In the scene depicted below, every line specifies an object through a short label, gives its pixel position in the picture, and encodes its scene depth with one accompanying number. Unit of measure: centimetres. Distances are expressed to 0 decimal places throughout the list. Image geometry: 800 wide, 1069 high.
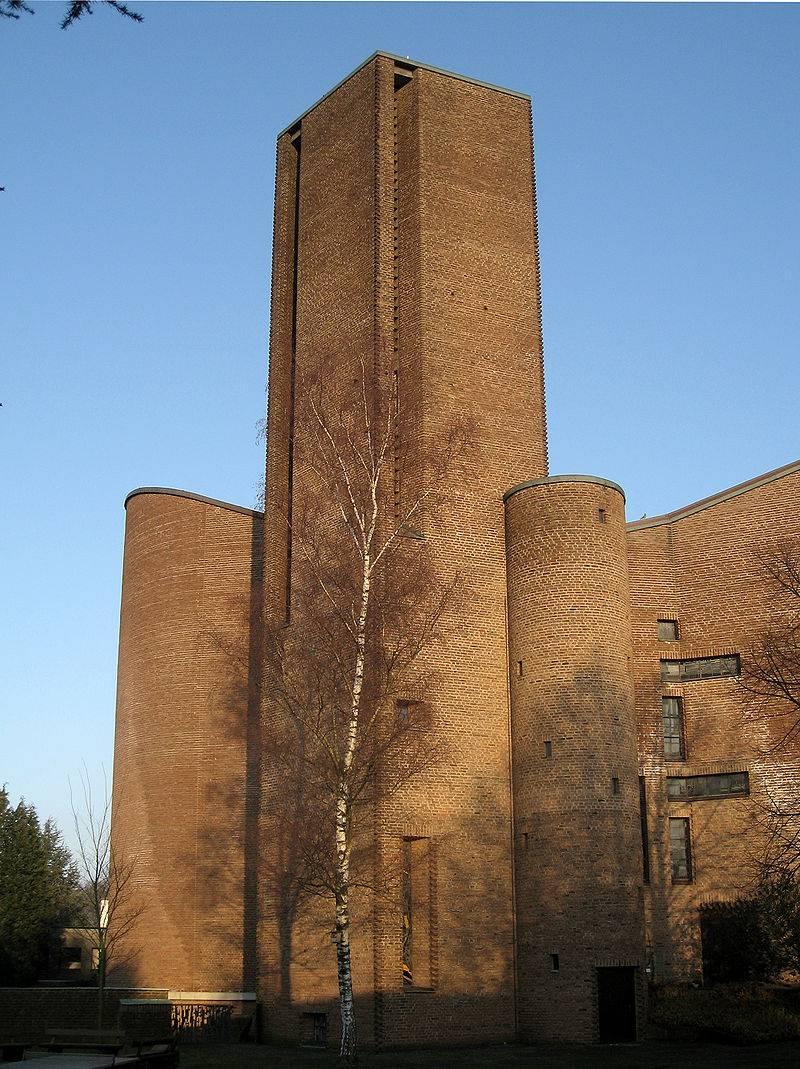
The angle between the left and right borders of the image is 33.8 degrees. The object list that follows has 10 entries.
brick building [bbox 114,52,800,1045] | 2706
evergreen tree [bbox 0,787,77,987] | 4253
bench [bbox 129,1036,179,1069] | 1738
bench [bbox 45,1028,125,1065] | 1742
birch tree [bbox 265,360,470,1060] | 2544
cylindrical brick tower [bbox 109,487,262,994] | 3397
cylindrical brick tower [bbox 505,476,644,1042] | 2652
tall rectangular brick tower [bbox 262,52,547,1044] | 2708
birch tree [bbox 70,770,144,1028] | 3500
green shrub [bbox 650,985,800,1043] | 2484
